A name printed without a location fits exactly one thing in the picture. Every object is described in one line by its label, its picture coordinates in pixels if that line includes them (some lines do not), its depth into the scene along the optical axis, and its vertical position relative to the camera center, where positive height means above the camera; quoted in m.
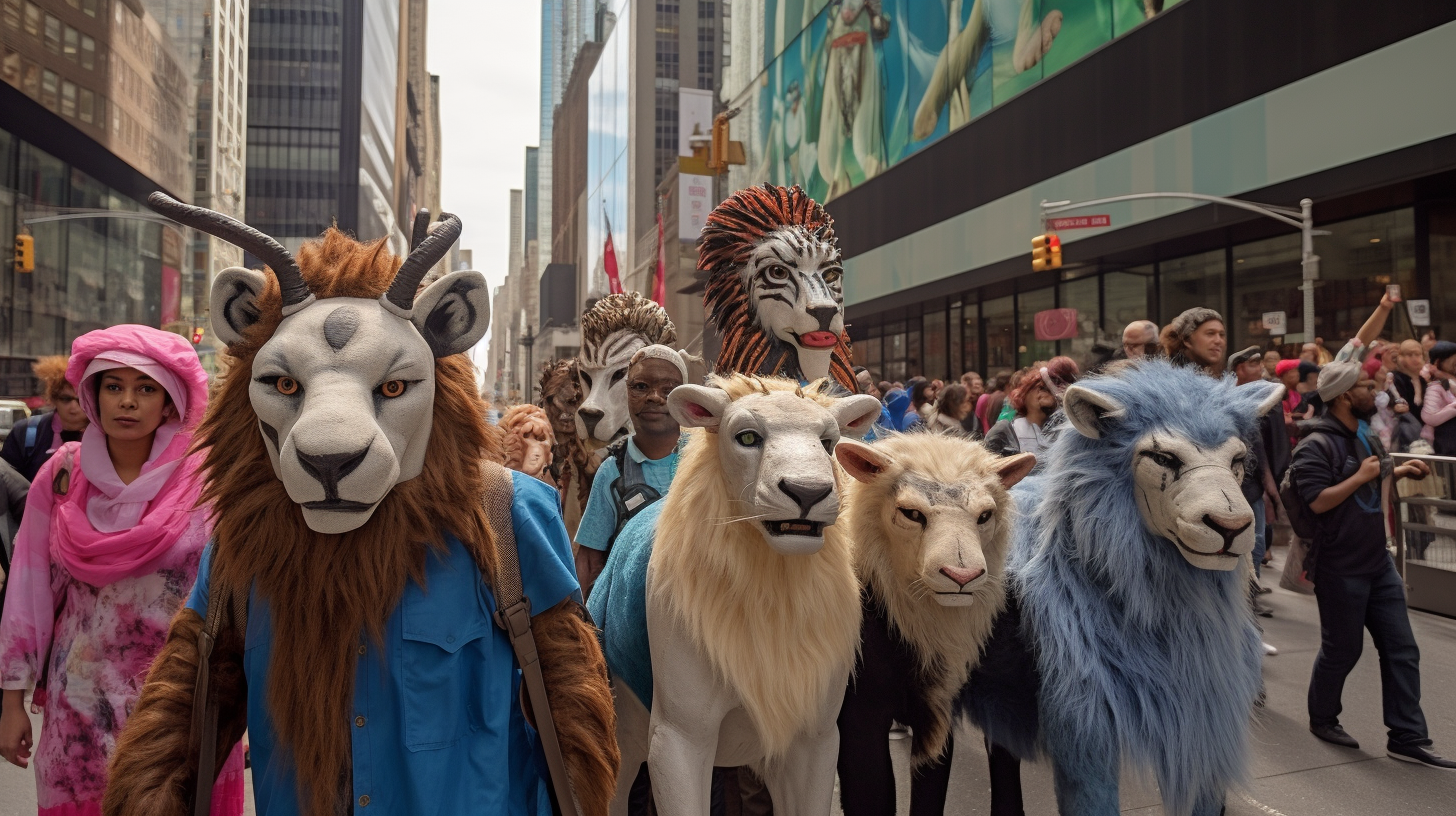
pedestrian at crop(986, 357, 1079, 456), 6.07 +0.18
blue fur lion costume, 2.84 -0.54
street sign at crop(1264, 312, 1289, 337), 16.00 +1.88
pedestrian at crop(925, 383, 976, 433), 8.48 +0.24
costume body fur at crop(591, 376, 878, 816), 2.59 -0.54
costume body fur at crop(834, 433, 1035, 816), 2.91 -0.53
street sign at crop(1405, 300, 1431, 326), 12.09 +1.56
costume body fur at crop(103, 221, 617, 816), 1.96 -0.34
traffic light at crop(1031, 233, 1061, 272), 17.08 +3.26
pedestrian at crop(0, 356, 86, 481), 5.79 -0.03
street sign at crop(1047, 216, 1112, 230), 15.91 +3.62
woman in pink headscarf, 2.71 -0.42
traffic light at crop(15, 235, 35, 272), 19.12 +3.54
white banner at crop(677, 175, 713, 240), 46.75 +11.40
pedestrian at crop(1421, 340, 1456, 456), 8.55 +0.27
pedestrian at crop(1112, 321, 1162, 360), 6.00 +0.59
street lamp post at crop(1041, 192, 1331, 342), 13.51 +2.96
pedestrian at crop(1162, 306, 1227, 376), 5.14 +0.52
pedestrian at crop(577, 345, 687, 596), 3.64 -0.13
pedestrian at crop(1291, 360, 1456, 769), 4.78 -0.68
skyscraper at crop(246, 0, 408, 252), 83.19 +27.85
